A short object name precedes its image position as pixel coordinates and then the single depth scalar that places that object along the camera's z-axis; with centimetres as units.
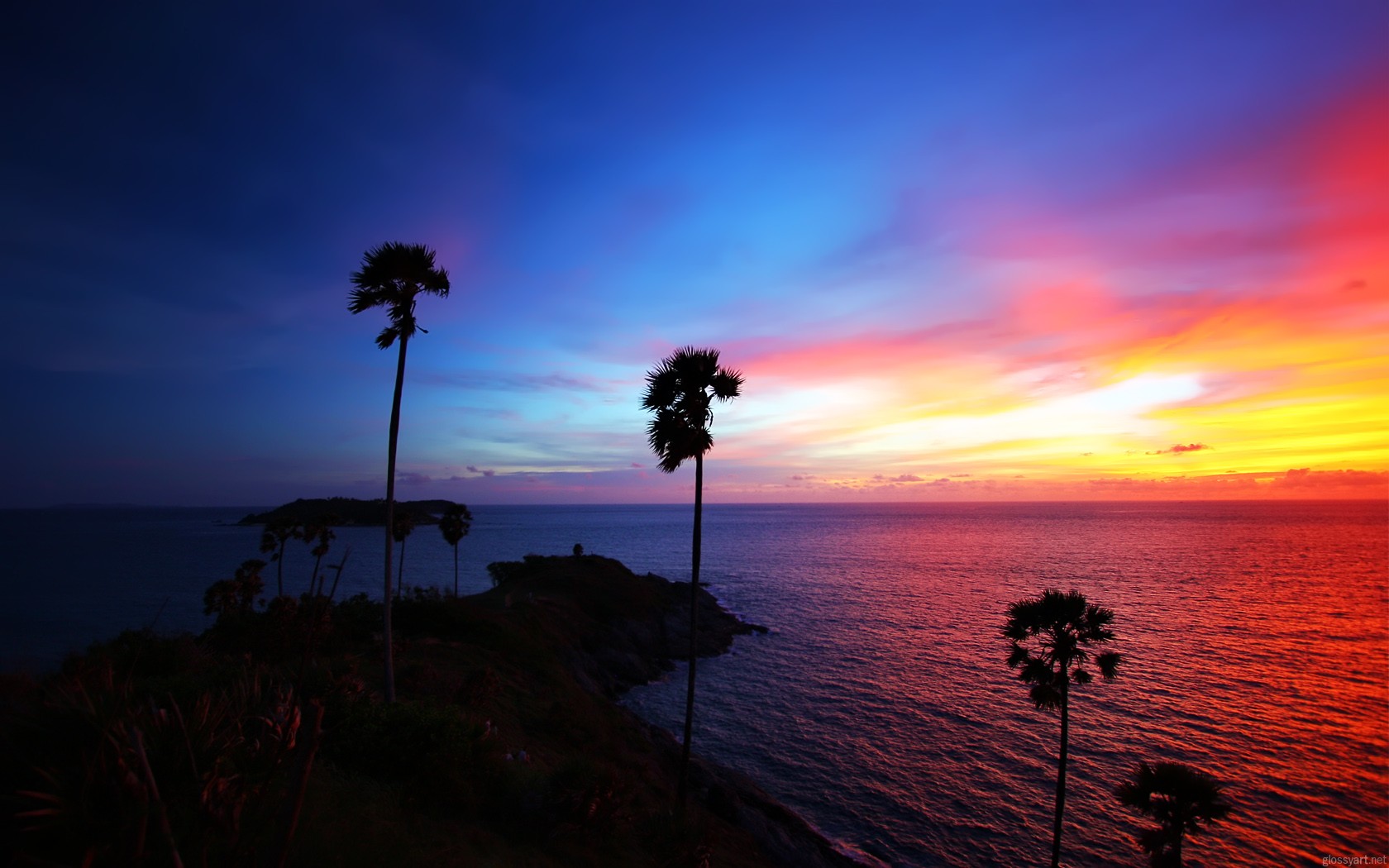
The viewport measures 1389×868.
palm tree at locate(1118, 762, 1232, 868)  1493
